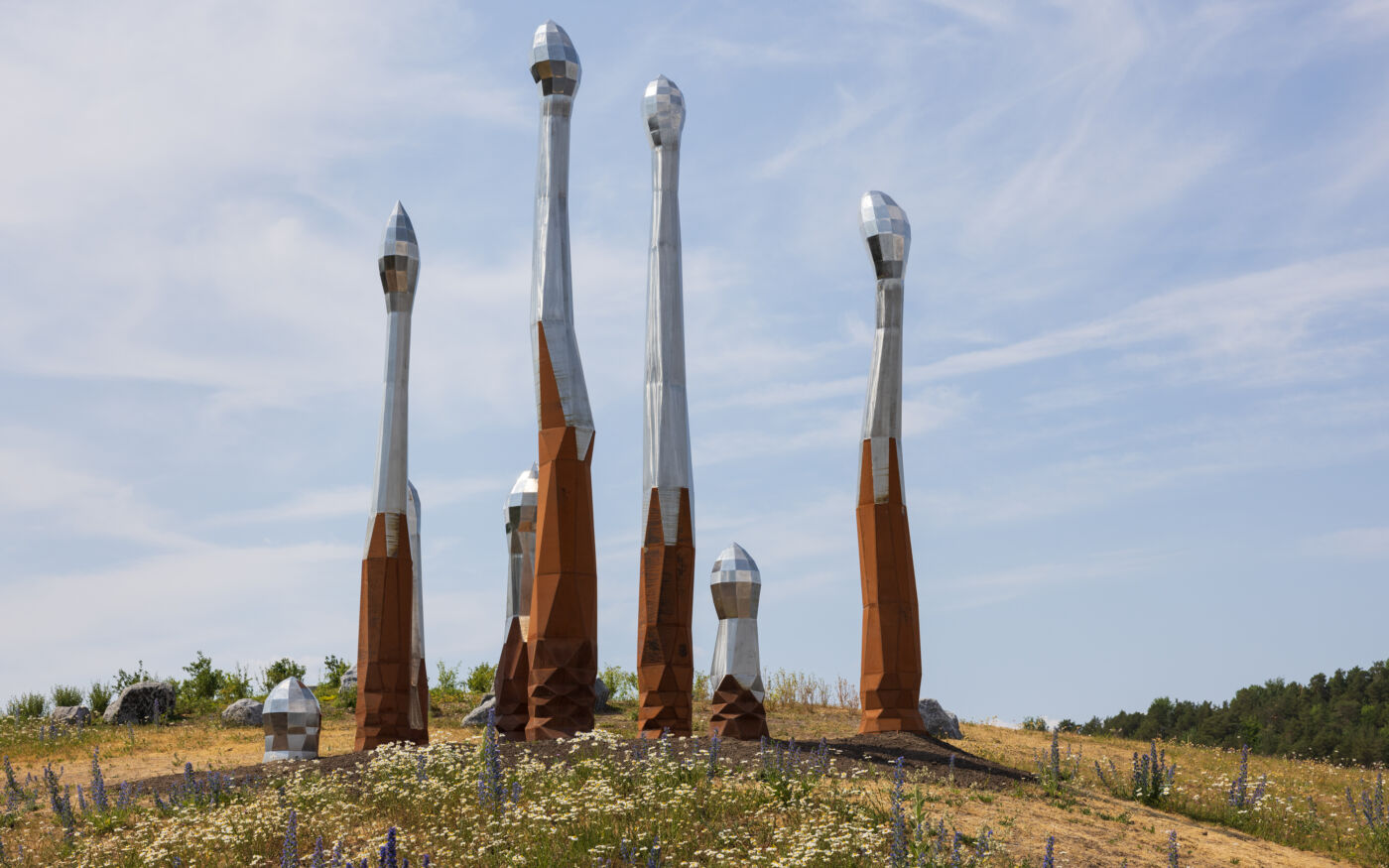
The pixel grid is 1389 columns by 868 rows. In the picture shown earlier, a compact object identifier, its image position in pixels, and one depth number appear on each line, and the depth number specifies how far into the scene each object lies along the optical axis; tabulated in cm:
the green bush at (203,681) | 2803
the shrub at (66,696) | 2731
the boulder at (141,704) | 2531
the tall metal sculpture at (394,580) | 1688
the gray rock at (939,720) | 2262
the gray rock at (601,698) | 2477
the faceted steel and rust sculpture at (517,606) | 1720
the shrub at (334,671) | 2816
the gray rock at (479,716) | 2314
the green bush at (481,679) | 2802
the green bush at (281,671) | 2816
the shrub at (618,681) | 2772
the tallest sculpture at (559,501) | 1488
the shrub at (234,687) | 2745
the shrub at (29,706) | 2678
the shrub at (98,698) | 2694
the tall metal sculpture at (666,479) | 1511
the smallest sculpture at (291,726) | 1634
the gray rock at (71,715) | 2519
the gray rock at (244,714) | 2428
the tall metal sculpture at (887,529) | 1677
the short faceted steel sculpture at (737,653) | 1566
